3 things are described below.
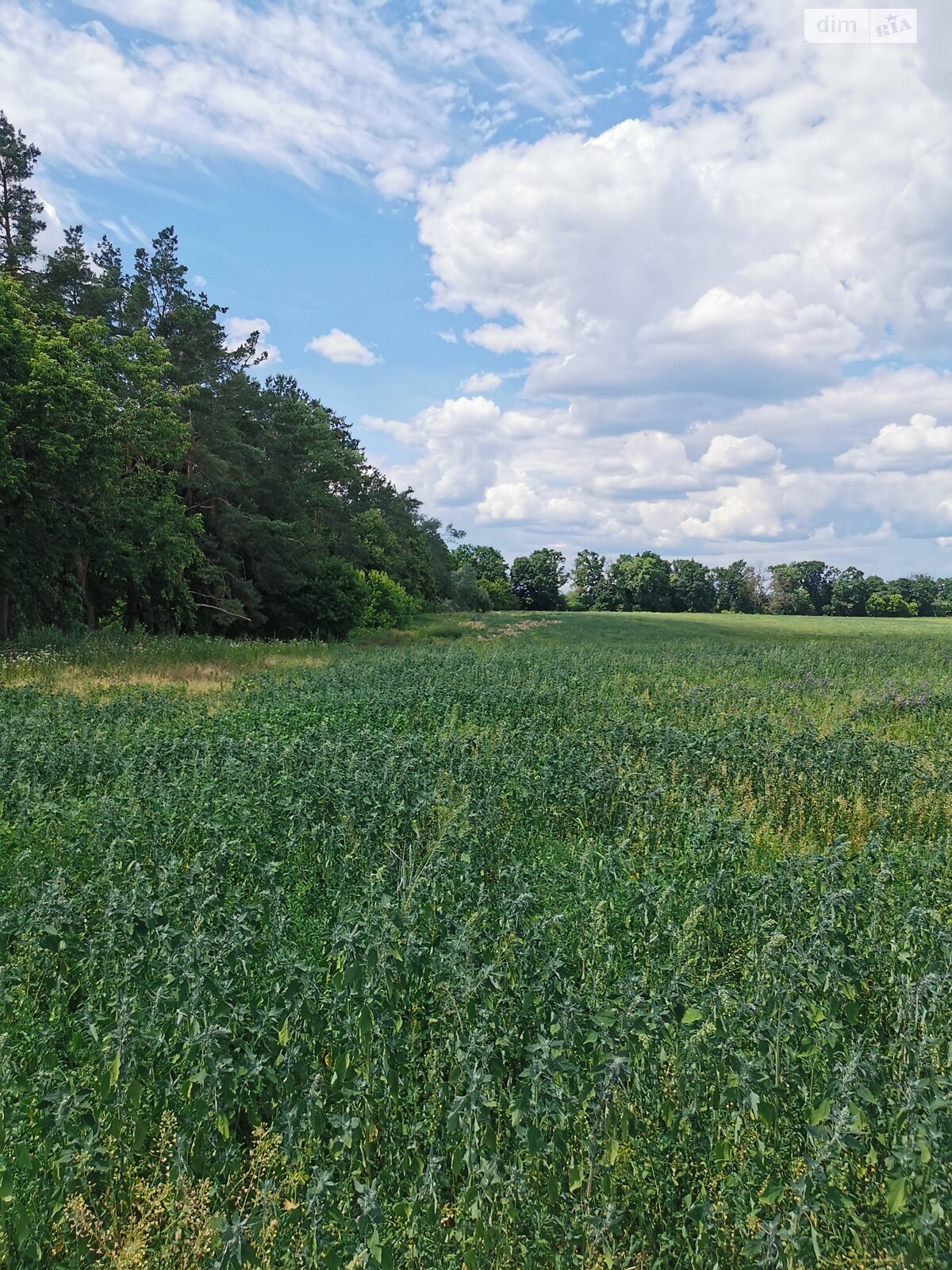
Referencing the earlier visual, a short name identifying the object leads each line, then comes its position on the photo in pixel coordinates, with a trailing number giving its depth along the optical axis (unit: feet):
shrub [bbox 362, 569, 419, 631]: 141.18
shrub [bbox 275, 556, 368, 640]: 114.62
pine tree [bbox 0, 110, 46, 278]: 79.61
